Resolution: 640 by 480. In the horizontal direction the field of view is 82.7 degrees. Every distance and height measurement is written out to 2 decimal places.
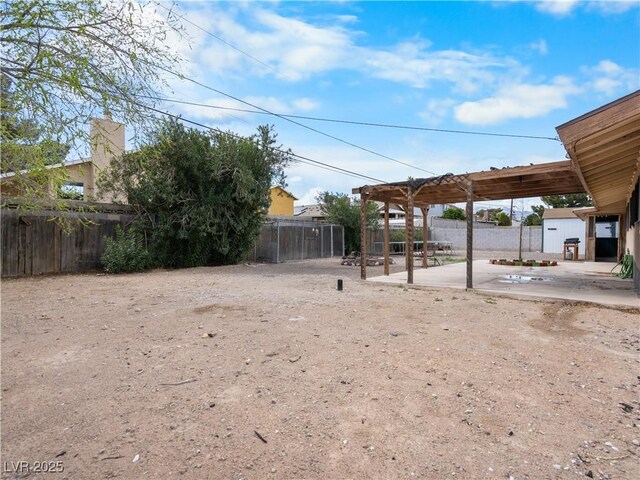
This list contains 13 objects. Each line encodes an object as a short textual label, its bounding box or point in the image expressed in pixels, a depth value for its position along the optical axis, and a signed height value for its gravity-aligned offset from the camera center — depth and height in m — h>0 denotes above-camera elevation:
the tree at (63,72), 3.12 +1.55
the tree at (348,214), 19.23 +1.37
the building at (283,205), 30.69 +3.01
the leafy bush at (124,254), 10.41 -0.46
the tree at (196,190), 11.66 +1.62
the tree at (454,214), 38.62 +2.83
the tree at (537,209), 40.71 +3.83
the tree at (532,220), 36.70 +2.12
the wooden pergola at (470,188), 7.32 +1.35
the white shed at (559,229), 21.30 +0.77
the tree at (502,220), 37.69 +2.17
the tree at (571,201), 36.19 +4.10
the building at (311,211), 35.10 +2.80
